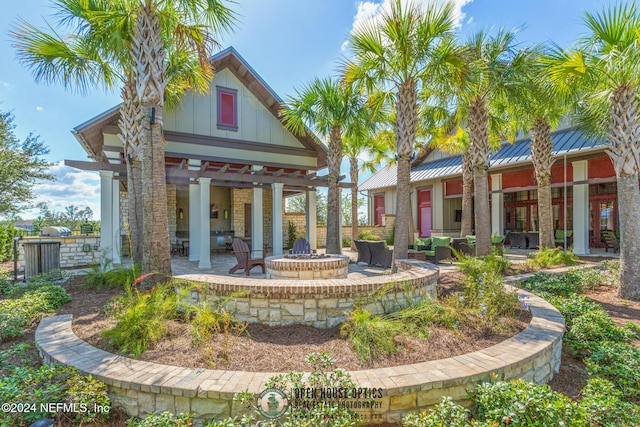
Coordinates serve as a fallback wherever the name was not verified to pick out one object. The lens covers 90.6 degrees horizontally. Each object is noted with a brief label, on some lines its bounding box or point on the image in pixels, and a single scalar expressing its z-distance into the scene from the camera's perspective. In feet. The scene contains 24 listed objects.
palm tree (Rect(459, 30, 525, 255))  26.10
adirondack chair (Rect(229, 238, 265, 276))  24.38
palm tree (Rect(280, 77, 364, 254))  33.12
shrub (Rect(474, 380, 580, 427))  8.00
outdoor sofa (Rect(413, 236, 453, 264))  34.63
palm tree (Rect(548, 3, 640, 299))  19.57
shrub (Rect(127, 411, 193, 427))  7.80
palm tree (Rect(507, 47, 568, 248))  27.22
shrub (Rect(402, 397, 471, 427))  7.79
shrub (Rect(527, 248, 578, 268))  30.68
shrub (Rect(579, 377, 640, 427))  8.89
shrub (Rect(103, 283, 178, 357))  11.78
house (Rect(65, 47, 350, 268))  29.81
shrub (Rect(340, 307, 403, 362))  11.19
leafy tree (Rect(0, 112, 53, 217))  53.52
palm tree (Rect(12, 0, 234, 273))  18.40
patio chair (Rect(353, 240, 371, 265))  32.58
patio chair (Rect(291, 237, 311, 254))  23.31
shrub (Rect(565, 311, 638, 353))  13.91
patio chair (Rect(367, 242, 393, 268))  29.89
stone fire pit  19.98
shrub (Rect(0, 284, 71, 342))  14.42
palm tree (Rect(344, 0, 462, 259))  21.91
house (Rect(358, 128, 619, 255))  41.27
